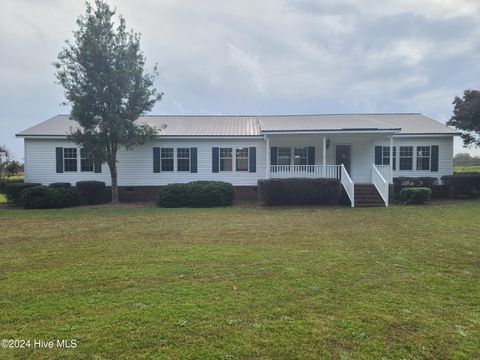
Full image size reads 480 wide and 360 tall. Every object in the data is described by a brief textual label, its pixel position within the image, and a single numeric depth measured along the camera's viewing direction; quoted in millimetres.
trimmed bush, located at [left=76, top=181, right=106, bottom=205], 16586
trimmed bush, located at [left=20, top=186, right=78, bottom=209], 14570
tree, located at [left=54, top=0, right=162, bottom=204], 15039
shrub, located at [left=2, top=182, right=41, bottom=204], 16156
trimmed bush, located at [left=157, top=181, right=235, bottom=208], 15000
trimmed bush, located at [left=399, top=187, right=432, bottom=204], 14898
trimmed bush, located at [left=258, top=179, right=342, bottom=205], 14984
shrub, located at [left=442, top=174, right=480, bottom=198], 17203
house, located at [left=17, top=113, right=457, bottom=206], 17672
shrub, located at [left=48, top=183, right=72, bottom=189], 16845
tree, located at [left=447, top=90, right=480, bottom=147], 16969
